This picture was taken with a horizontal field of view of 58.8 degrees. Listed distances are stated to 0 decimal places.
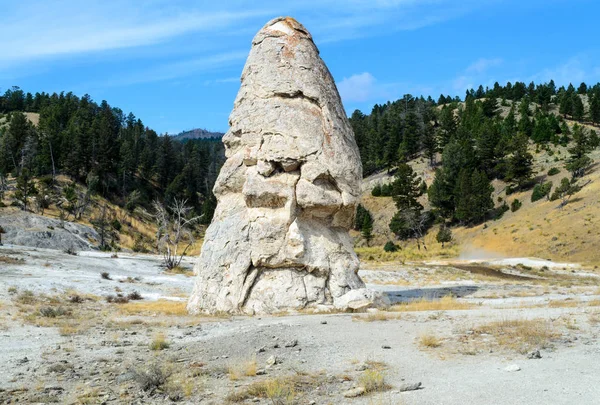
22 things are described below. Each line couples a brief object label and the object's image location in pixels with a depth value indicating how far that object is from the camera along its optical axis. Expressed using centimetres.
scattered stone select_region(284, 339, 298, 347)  1085
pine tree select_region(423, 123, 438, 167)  10355
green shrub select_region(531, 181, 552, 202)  7156
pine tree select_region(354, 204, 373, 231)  8669
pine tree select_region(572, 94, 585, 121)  12319
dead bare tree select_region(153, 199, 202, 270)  3535
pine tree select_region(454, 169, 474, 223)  7580
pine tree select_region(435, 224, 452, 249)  7288
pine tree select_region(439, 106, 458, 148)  10538
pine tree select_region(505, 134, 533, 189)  7994
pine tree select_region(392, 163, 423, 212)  8183
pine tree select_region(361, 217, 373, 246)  8069
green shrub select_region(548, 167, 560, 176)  8006
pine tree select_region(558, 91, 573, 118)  12838
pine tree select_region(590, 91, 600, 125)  11775
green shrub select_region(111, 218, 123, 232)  7256
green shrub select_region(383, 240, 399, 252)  7048
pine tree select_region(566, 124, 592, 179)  7238
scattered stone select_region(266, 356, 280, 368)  948
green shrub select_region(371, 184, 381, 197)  9744
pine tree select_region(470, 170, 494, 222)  7506
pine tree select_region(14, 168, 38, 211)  6588
